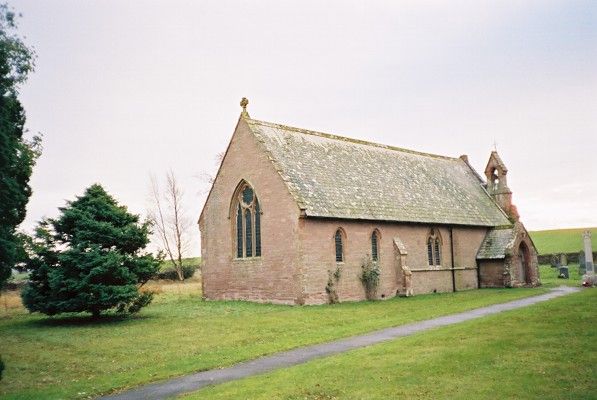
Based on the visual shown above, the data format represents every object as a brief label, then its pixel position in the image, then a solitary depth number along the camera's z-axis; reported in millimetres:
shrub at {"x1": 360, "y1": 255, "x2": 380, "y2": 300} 31422
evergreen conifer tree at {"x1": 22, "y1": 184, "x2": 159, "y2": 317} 22453
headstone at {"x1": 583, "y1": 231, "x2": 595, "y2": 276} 38344
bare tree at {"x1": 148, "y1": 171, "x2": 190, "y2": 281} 58062
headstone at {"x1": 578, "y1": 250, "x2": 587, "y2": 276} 46150
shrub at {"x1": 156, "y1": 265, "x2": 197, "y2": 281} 59175
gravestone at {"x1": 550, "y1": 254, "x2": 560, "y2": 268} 59150
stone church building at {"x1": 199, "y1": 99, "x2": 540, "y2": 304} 29172
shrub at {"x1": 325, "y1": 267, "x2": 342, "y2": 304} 29172
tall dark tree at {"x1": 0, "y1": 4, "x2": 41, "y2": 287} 14427
